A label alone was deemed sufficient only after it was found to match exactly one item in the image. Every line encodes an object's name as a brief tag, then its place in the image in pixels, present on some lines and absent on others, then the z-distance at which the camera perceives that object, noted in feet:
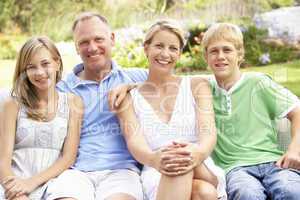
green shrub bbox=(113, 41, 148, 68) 14.88
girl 7.88
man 7.70
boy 7.93
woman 7.32
